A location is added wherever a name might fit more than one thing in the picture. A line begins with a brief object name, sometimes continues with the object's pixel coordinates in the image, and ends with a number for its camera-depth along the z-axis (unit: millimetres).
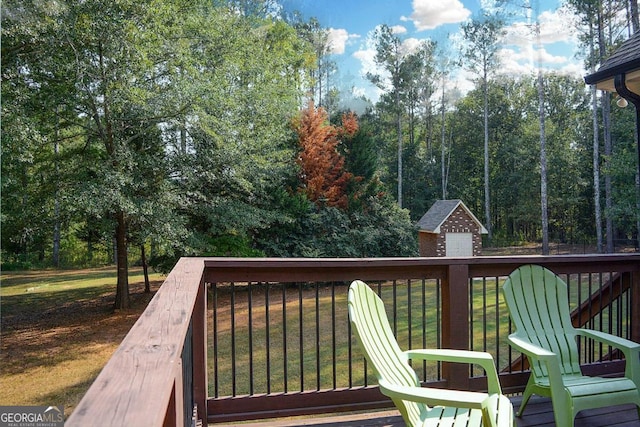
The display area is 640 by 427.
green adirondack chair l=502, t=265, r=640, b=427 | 2061
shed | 14547
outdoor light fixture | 4103
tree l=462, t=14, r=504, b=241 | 18469
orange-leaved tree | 13094
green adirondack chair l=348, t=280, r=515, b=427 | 1538
